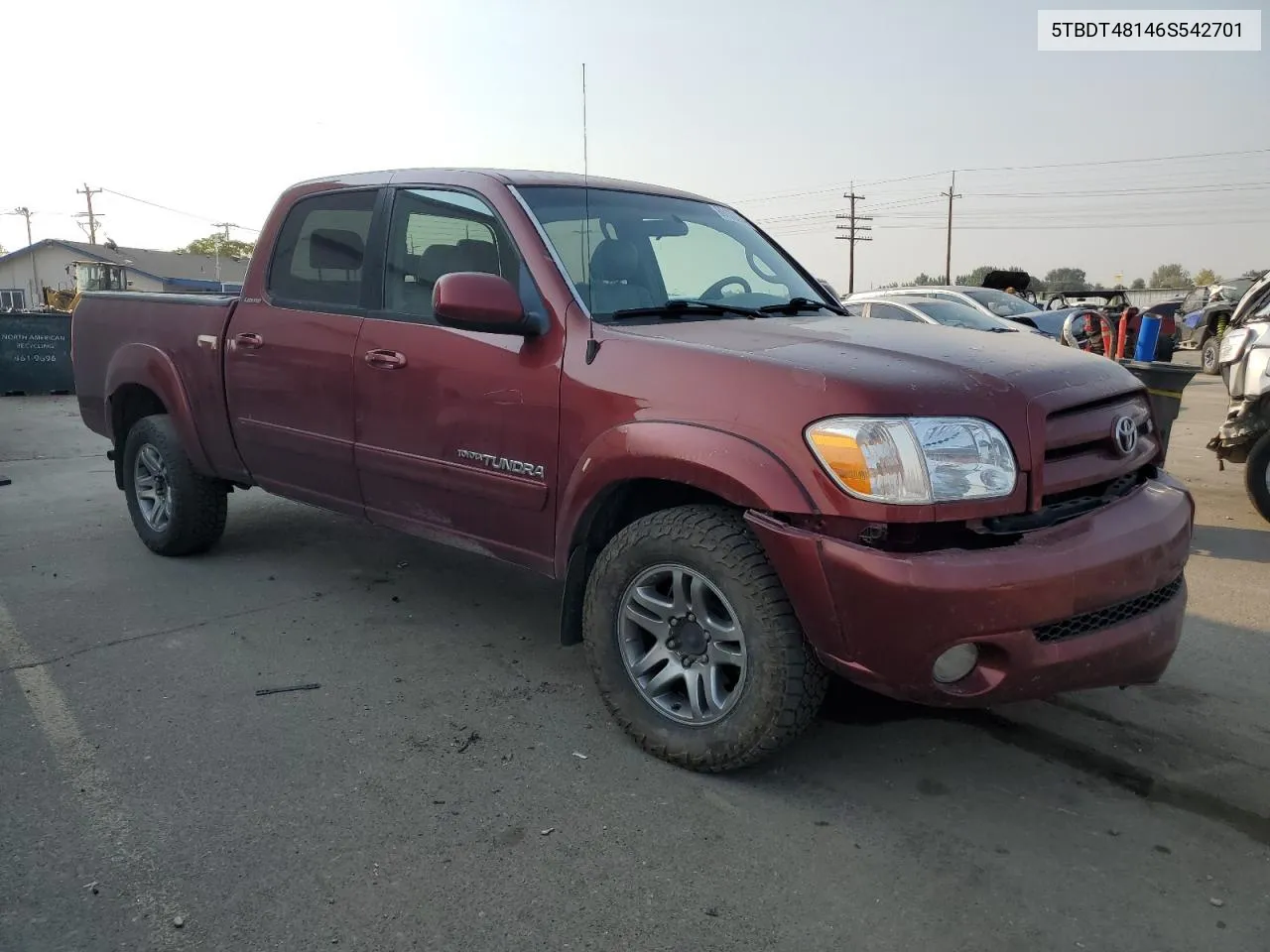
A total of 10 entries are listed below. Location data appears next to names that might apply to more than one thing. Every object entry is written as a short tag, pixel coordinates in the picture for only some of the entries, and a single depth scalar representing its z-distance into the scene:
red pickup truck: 2.51
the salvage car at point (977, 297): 13.12
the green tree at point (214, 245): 85.94
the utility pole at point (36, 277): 57.58
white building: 54.62
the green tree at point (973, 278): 60.66
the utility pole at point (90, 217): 78.69
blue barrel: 6.16
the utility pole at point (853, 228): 62.44
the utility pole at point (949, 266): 58.00
